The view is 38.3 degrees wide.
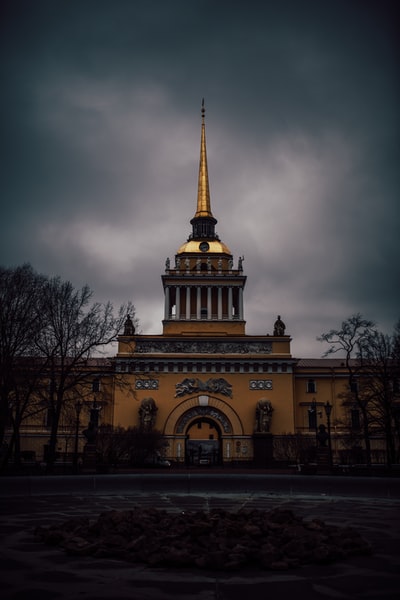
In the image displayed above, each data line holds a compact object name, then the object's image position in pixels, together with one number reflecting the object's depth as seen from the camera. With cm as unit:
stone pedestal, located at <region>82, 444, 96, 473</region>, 2516
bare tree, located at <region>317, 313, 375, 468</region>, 3556
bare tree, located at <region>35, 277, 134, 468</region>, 2908
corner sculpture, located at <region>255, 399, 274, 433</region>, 4284
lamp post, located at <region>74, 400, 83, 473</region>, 2498
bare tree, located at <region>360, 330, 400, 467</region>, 3416
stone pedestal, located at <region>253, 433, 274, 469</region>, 4166
